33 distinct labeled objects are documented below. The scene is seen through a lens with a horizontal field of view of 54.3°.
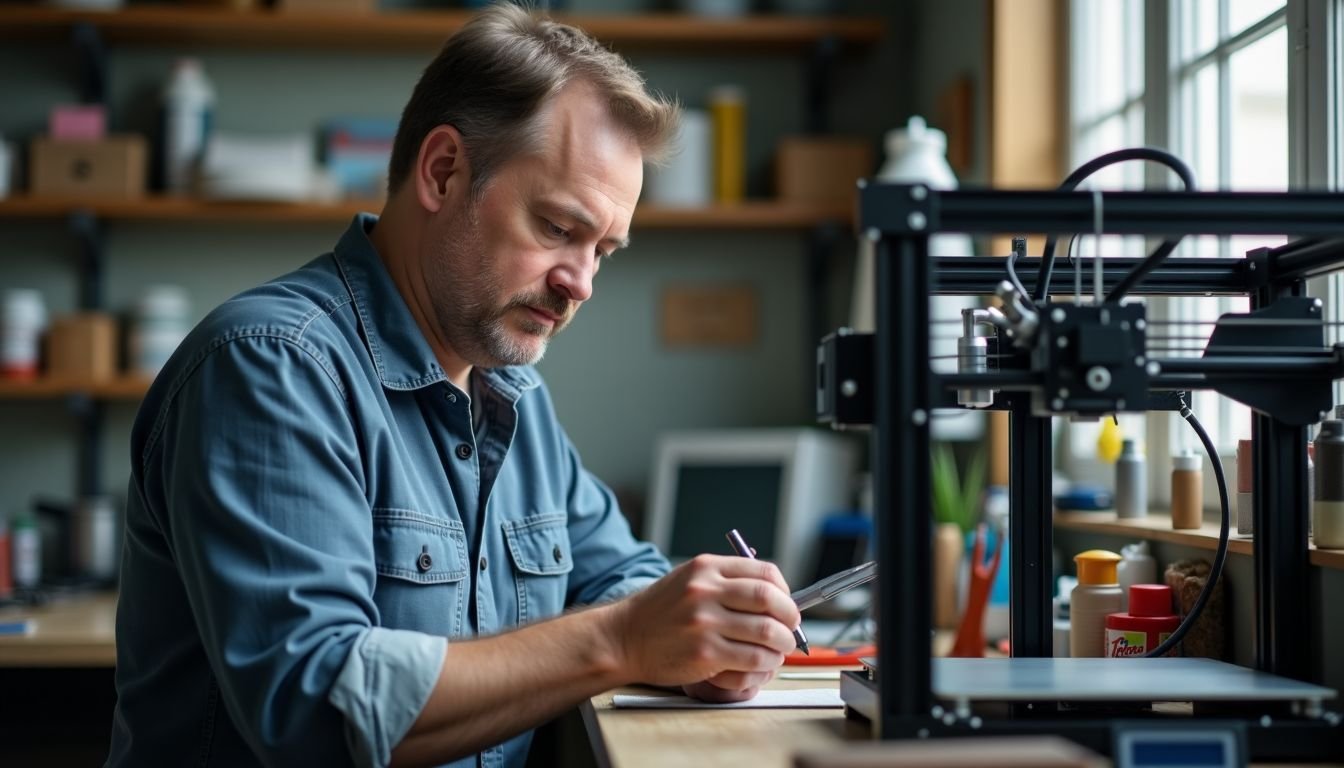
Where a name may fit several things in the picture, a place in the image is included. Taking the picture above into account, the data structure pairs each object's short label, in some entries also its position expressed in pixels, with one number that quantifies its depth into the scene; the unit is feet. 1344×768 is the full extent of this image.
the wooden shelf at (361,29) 9.71
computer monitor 9.02
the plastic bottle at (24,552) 9.22
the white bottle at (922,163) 7.51
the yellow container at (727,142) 10.20
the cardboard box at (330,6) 9.77
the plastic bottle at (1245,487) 4.18
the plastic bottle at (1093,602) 4.47
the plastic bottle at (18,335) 9.45
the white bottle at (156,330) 9.68
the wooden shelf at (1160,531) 3.67
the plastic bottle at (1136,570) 4.92
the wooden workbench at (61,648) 7.09
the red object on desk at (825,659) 4.78
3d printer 3.09
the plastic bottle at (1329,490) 3.72
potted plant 7.48
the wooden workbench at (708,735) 3.10
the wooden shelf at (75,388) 9.42
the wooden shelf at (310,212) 9.61
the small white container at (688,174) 9.97
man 3.42
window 4.88
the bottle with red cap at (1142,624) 4.22
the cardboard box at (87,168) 9.70
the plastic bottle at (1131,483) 5.66
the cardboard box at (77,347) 9.64
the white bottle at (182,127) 9.89
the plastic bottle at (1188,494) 4.90
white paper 3.86
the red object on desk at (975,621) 5.87
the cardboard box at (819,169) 10.08
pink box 9.86
